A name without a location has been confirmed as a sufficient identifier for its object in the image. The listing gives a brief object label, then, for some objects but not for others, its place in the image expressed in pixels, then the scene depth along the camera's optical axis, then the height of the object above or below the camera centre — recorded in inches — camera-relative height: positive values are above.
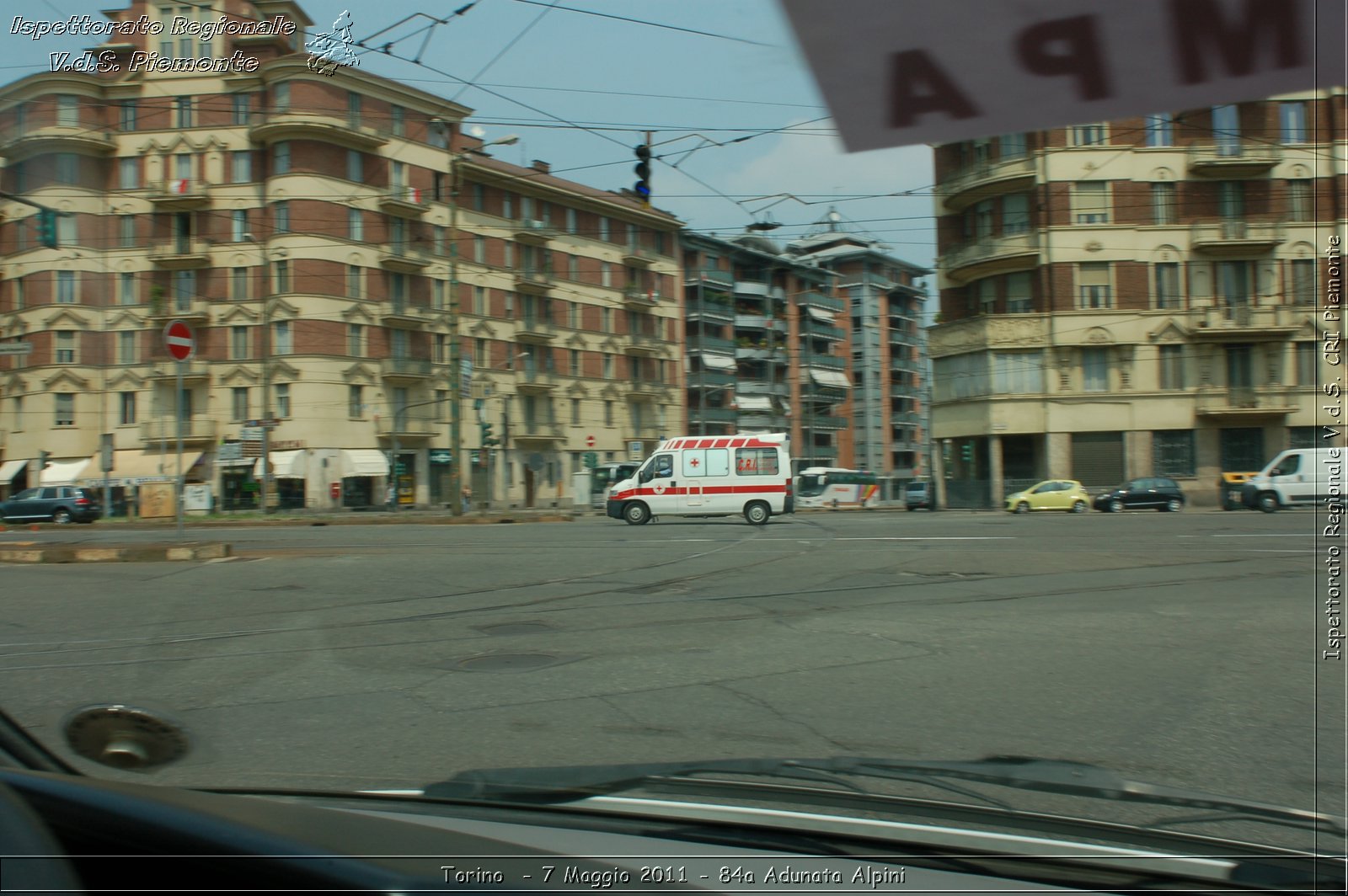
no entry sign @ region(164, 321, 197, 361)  518.9 +77.5
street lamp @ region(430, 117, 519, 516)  635.3 +120.9
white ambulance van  1075.3 -18.4
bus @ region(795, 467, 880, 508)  2037.4 -58.0
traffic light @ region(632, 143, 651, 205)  448.1 +149.7
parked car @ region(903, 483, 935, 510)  1593.5 -66.1
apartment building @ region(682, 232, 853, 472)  2498.8 +290.4
